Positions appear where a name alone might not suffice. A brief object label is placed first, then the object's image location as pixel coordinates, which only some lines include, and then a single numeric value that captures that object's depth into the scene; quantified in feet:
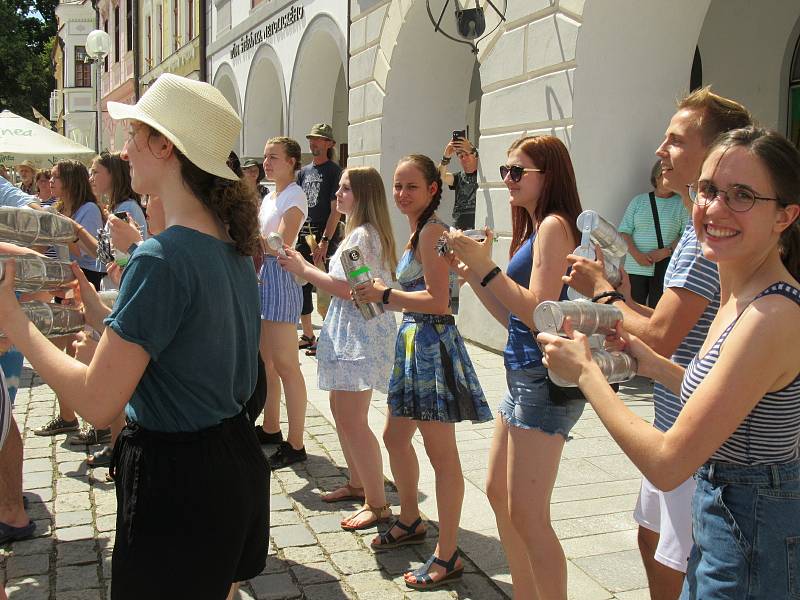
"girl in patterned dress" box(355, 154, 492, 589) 11.14
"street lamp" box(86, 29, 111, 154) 62.34
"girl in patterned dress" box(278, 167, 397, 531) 13.02
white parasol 31.37
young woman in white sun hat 6.27
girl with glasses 5.07
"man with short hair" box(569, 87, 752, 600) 6.87
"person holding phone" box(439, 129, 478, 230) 26.03
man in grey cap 28.45
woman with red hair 8.59
